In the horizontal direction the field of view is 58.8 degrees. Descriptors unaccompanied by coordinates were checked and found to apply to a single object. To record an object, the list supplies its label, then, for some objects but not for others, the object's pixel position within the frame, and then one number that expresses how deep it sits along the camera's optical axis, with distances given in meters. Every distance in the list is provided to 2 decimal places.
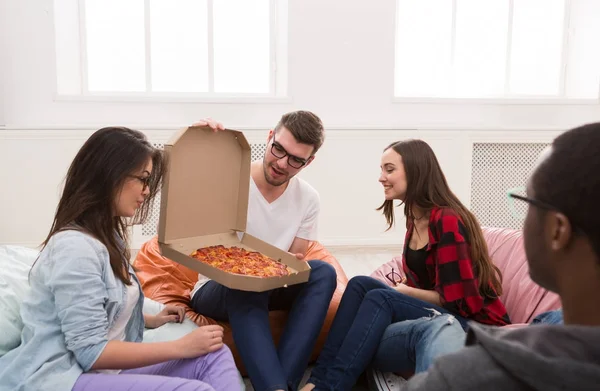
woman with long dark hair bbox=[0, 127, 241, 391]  1.23
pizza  1.70
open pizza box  1.69
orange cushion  2.00
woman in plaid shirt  1.75
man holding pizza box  1.69
